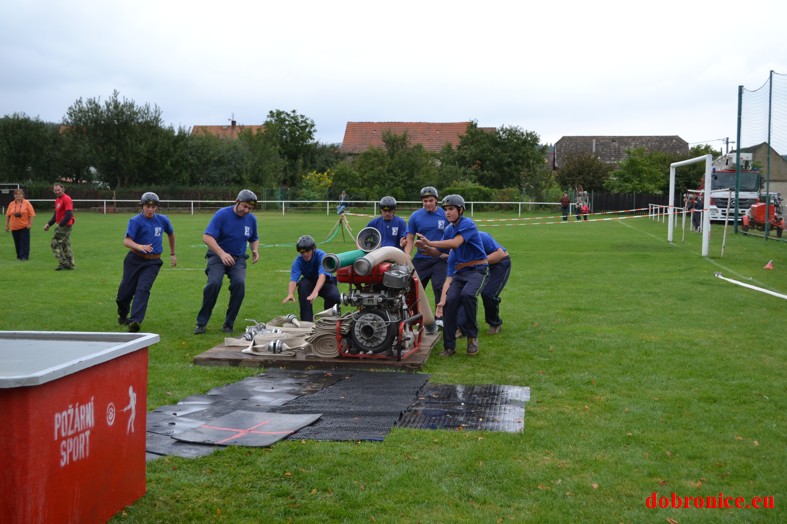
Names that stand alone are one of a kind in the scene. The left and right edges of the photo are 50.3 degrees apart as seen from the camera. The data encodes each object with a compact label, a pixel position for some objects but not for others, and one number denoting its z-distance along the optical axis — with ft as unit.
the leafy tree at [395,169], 189.26
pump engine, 29.58
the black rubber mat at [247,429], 20.49
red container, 12.30
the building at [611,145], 315.37
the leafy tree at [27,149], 205.16
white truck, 119.55
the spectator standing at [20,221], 67.46
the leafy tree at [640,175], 215.92
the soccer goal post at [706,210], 72.18
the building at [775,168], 133.53
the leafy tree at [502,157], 216.13
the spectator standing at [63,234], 62.23
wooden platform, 29.76
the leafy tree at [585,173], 228.02
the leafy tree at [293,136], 247.29
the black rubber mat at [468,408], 22.17
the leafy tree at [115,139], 204.03
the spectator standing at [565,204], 156.25
